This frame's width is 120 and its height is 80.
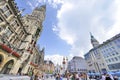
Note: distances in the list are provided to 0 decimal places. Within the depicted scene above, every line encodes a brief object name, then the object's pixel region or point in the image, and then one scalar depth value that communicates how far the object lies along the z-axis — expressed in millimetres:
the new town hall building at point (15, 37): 17547
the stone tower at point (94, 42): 68819
